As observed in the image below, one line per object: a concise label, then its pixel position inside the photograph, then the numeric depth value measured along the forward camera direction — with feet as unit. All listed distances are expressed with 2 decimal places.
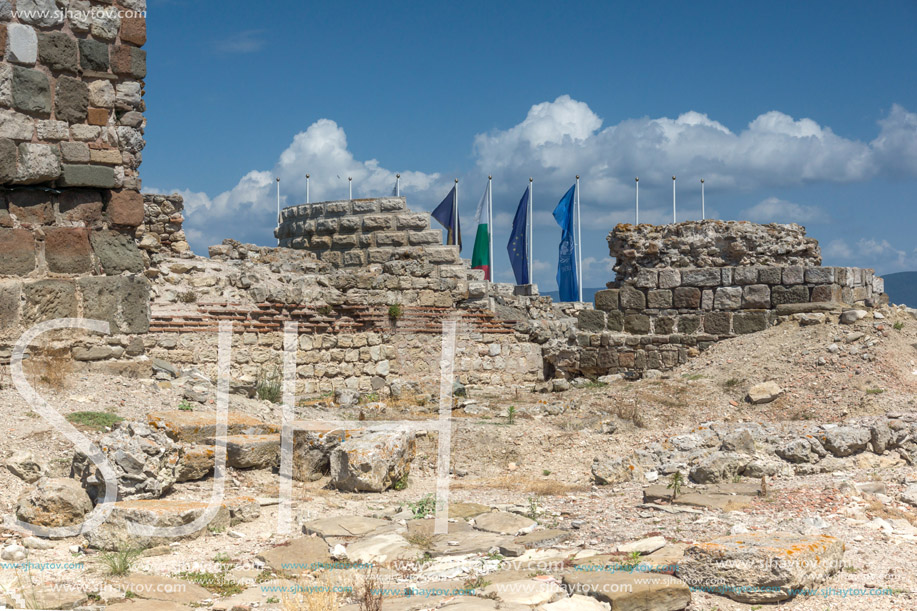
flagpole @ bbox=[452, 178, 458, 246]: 83.82
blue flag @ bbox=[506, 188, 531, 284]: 90.22
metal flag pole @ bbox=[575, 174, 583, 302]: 88.54
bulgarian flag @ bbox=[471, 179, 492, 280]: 89.04
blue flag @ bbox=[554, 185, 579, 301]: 87.51
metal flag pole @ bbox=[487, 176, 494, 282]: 88.84
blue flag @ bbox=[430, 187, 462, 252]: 83.71
